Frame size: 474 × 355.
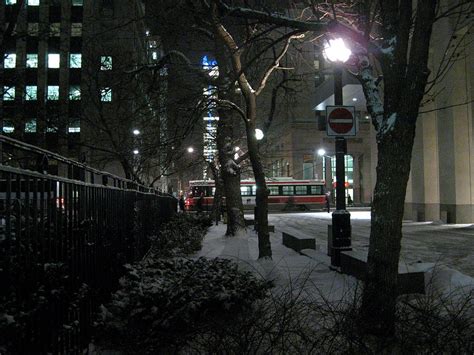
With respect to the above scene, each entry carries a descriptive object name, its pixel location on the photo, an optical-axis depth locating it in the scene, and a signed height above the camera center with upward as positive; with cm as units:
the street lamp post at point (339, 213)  928 -51
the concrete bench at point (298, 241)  1253 -147
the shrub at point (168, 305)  421 -114
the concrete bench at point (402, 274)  642 -132
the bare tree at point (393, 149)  459 +39
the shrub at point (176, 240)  1003 -121
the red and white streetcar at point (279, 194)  4562 -35
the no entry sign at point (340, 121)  953 +141
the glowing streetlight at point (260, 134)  1474 +185
